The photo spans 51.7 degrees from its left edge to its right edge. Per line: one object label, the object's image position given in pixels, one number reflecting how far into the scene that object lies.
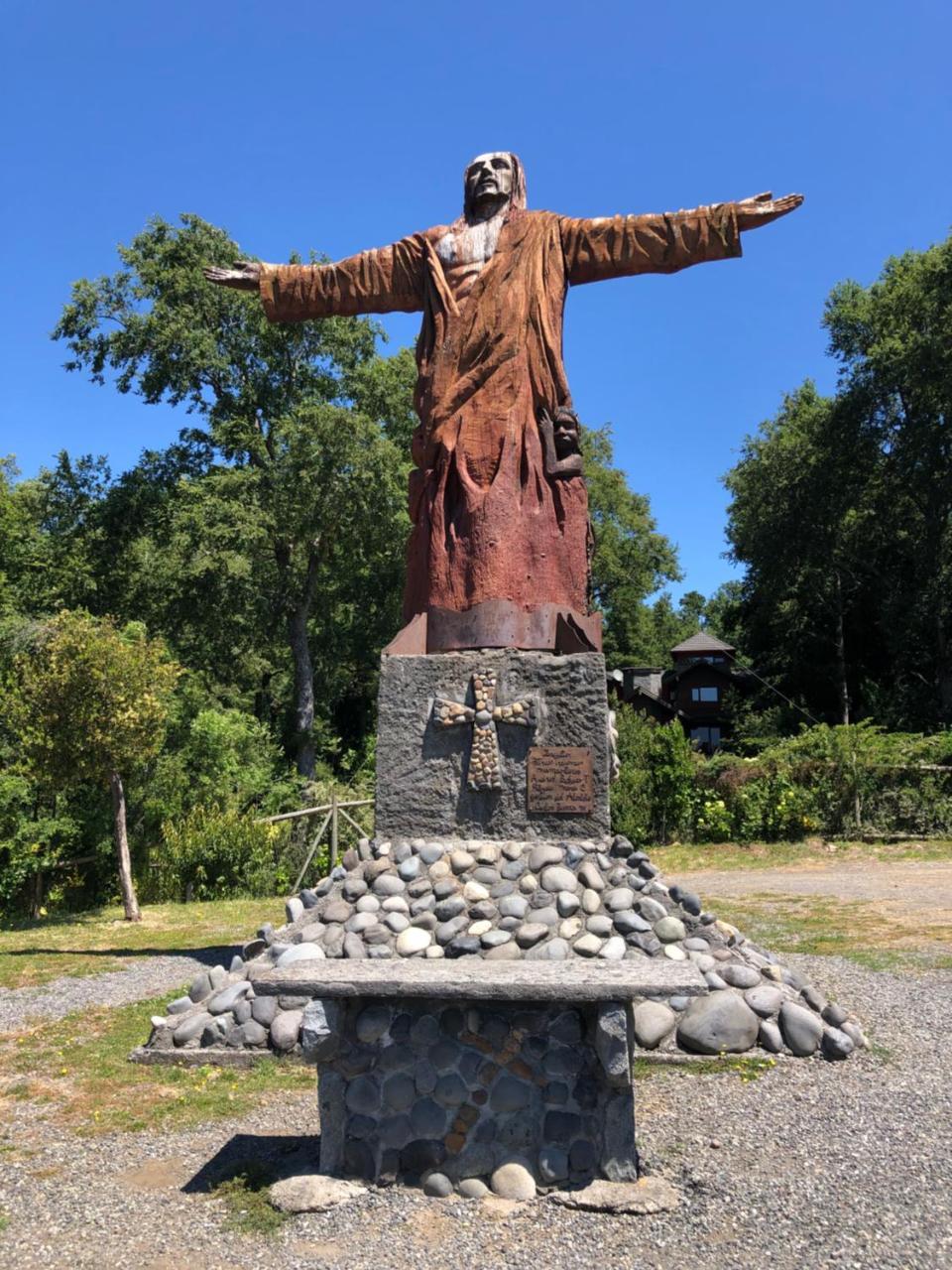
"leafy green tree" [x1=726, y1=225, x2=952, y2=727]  27.33
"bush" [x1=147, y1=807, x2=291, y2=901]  15.33
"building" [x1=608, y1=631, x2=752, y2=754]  40.06
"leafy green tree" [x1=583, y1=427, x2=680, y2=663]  33.66
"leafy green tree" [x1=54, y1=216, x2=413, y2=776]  22.22
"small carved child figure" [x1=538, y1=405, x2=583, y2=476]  7.04
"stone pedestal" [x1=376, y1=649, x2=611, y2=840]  6.23
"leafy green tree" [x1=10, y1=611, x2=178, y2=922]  12.04
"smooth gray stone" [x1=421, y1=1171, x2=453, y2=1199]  3.66
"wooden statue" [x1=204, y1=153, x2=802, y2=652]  6.76
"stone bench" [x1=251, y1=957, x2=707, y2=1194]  3.68
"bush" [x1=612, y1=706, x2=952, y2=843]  17.70
